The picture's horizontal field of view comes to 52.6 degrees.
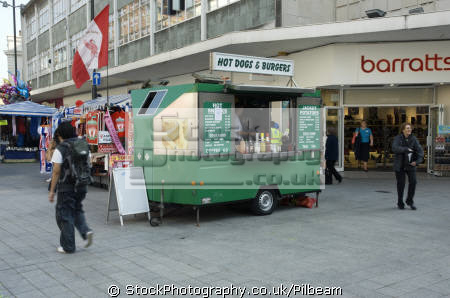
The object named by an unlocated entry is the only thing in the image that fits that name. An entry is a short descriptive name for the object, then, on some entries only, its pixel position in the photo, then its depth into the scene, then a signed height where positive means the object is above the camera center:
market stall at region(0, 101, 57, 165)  20.77 -0.23
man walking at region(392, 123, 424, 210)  8.76 -0.52
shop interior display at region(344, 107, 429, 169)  15.59 +0.20
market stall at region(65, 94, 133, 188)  11.53 +0.03
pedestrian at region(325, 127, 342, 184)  12.93 -0.72
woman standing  15.12 -0.31
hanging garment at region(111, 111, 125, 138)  11.86 +0.27
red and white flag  12.89 +2.41
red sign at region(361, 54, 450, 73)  13.87 +2.09
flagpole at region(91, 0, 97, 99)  15.35 +1.49
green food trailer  7.41 -0.19
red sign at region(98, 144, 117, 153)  11.62 -0.40
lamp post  33.49 +9.50
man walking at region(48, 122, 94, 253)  5.83 -0.60
